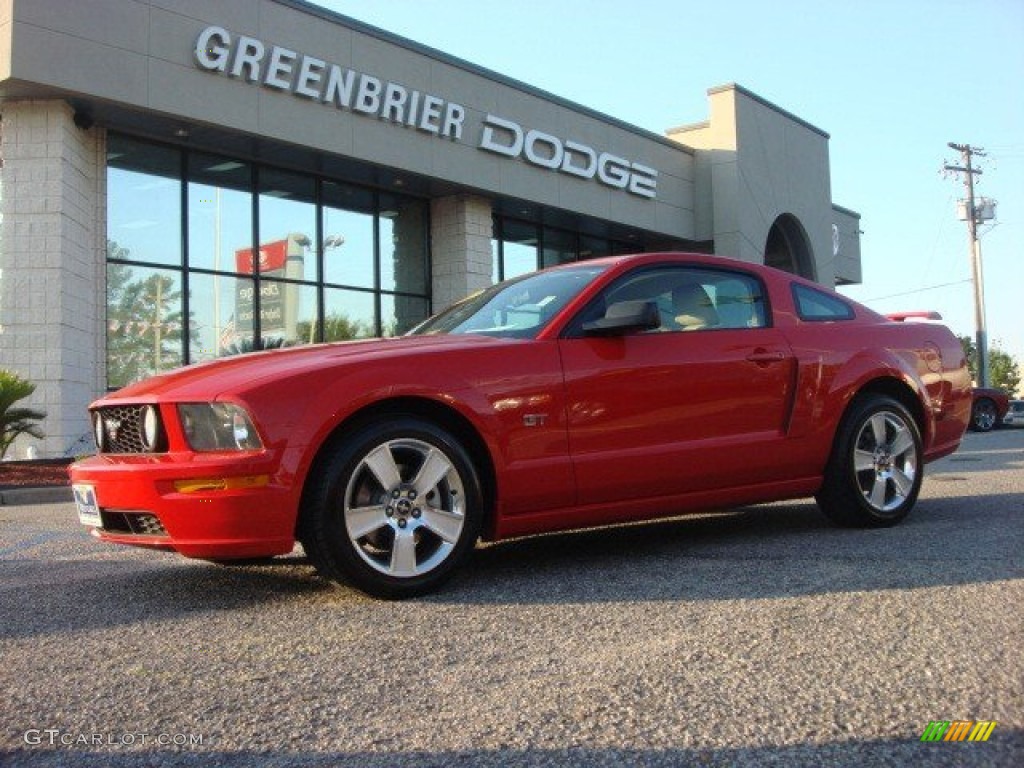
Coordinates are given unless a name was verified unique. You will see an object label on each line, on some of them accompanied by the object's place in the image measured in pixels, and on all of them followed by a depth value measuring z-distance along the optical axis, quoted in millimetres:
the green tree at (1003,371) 87562
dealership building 12617
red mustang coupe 3656
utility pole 39688
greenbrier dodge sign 13852
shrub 11266
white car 25406
